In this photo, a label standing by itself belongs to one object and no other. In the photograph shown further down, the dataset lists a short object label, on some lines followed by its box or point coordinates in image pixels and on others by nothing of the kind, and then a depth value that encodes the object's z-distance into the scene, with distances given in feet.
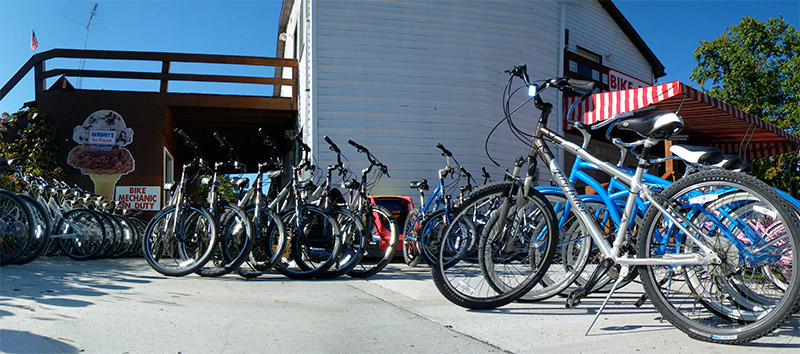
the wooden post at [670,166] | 26.48
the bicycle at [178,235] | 16.88
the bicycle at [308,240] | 16.96
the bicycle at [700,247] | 7.80
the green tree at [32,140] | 29.86
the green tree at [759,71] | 61.31
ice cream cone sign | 31.55
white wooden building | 30.45
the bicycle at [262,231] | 16.97
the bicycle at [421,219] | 19.79
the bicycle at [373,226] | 18.04
